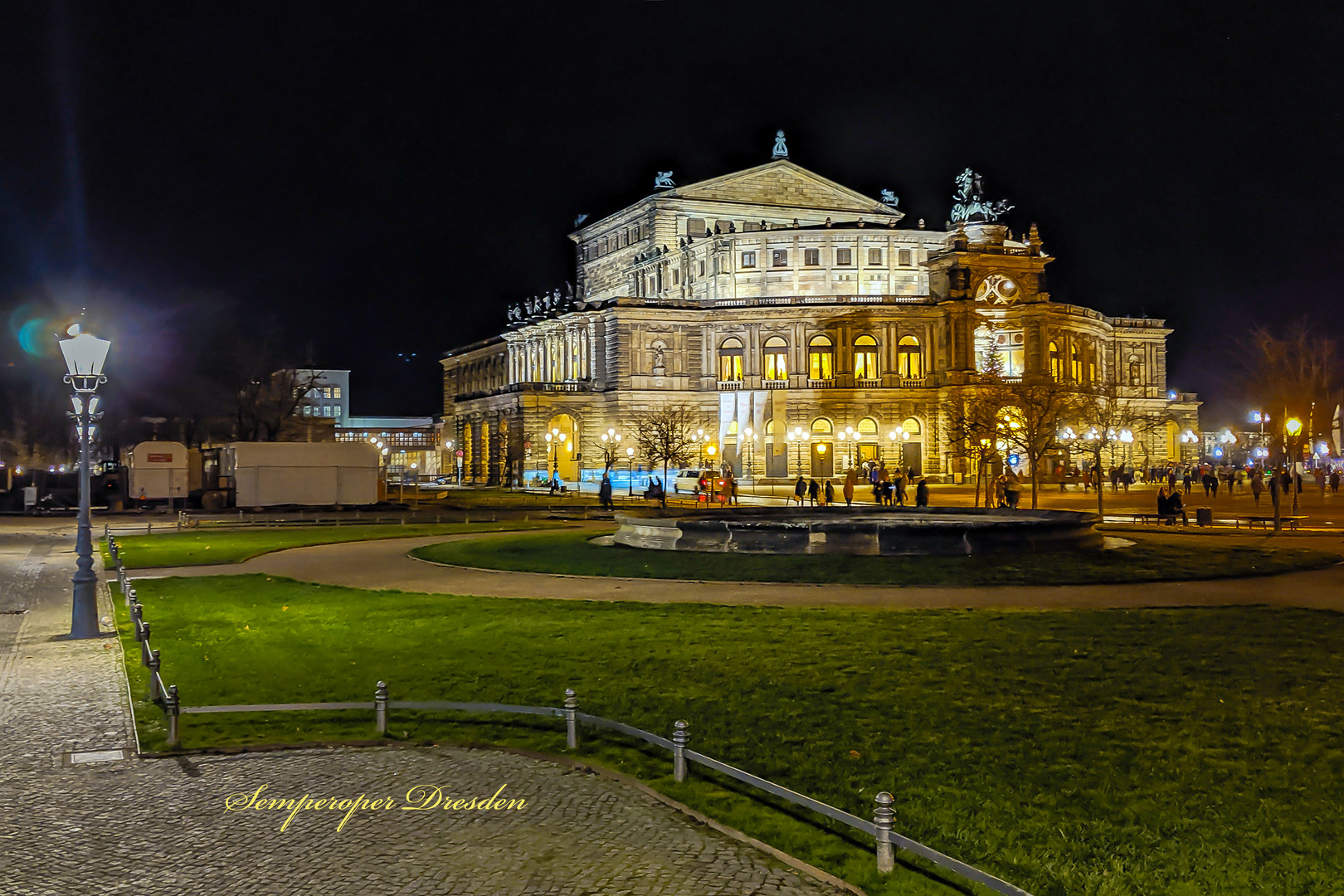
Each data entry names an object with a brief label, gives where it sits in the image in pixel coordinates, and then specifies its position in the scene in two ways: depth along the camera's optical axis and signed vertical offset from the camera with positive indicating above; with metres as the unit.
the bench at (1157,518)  43.25 -1.88
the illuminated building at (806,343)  99.44 +11.73
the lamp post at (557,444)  89.38 +2.80
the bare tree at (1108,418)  82.38 +4.20
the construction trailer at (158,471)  62.31 +0.48
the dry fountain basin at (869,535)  29.61 -1.68
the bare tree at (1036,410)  57.53 +3.93
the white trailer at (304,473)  59.25 +0.29
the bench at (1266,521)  41.56 -2.01
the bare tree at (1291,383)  66.62 +5.40
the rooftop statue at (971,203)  108.38 +25.70
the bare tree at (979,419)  66.00 +3.61
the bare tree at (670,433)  90.38 +3.51
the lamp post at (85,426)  19.00 +1.01
